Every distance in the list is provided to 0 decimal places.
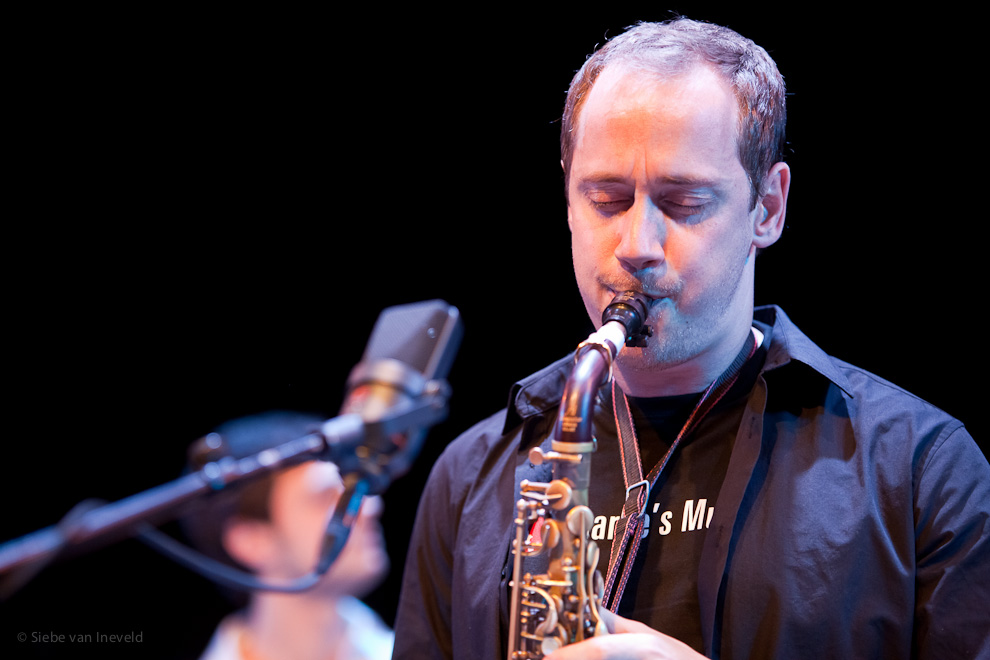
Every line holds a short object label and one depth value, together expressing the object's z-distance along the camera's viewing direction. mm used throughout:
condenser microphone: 3703
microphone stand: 3646
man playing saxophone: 3901
